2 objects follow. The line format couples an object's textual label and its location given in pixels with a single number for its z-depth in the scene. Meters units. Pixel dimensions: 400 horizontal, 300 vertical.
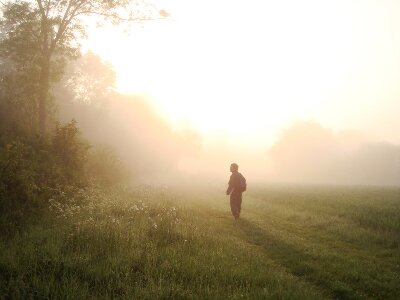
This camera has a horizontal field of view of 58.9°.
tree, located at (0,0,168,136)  23.20
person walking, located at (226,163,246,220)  18.94
